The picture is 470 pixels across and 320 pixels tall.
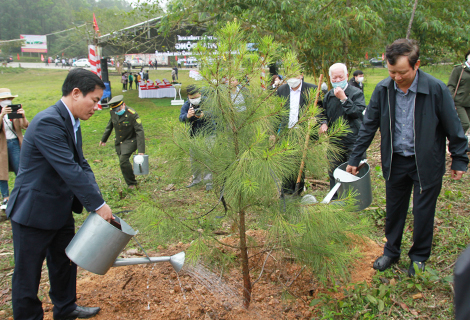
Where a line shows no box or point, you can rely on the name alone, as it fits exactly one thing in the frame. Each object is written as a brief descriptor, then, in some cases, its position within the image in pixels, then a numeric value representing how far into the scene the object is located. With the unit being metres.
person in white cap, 4.49
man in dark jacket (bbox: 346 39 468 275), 2.30
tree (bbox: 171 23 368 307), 1.84
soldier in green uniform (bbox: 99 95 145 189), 5.03
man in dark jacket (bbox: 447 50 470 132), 4.82
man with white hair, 3.34
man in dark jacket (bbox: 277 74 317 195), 3.73
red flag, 12.20
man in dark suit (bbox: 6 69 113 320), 2.02
